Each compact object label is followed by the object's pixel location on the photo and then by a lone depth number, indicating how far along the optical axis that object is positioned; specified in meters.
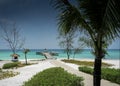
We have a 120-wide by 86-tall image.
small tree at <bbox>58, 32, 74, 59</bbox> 14.91
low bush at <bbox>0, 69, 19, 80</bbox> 7.11
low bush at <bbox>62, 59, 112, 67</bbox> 10.83
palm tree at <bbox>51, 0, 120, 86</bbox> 3.06
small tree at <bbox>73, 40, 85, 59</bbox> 15.72
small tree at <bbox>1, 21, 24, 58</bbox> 17.28
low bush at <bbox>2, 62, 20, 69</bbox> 10.03
